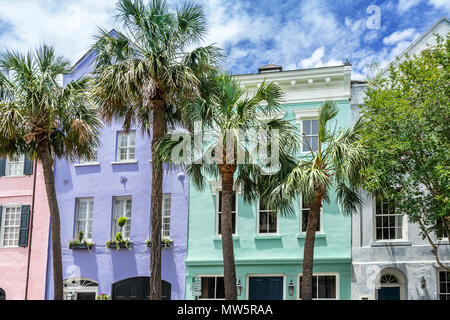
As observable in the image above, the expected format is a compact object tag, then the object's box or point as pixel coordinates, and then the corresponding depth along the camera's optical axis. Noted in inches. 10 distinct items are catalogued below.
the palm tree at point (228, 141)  661.3
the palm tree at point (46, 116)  745.6
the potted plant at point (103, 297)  919.4
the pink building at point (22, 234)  997.8
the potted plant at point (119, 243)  941.8
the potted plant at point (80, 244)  967.0
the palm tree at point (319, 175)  655.1
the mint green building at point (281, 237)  839.1
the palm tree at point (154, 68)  686.5
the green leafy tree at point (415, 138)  609.3
